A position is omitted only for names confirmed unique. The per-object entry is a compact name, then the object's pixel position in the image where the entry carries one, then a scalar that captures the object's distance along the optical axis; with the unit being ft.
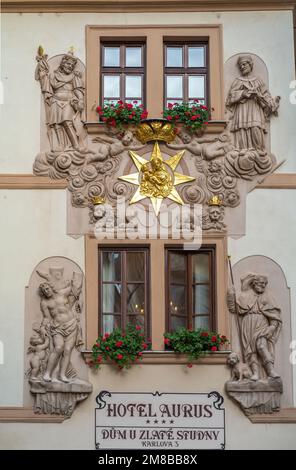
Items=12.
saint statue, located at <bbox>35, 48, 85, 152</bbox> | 53.57
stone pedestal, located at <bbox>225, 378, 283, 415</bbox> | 50.39
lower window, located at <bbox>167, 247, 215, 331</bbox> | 52.21
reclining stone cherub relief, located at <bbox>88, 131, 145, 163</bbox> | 53.26
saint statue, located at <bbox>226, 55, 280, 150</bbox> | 53.36
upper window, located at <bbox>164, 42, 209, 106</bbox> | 54.54
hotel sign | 50.37
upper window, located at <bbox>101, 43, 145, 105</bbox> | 54.54
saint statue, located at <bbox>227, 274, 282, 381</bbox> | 50.78
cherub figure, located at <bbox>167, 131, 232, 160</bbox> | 53.31
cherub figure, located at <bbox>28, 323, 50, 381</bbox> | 50.90
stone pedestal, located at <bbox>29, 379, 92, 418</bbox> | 50.52
